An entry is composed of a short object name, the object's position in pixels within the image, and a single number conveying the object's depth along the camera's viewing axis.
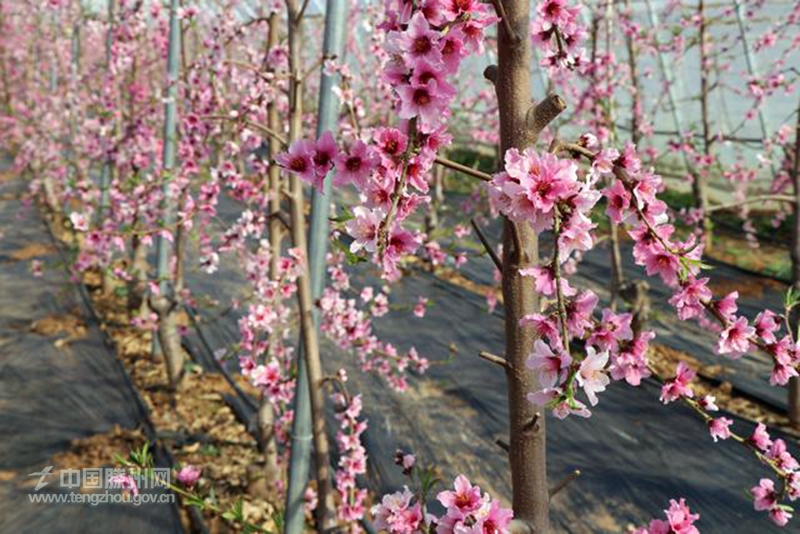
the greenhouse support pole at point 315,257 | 2.48
